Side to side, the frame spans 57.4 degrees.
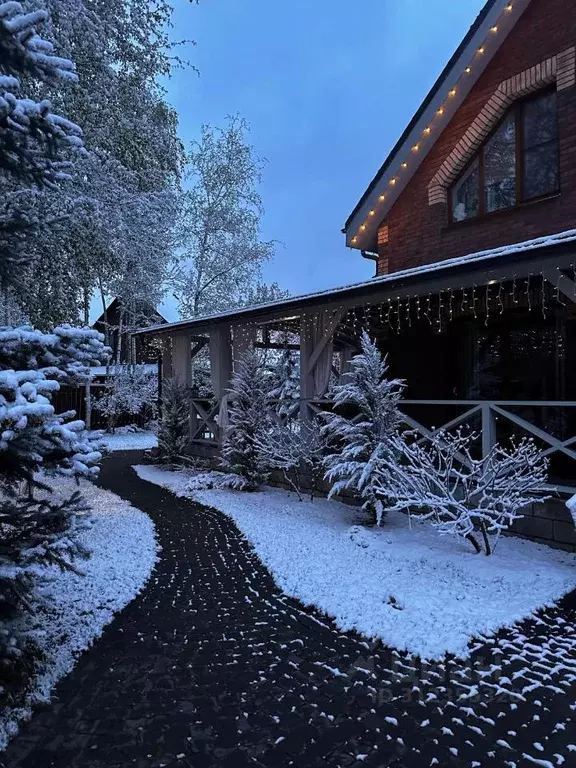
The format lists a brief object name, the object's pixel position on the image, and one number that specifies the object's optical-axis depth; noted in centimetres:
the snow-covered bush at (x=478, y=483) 488
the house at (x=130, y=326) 2120
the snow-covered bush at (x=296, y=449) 798
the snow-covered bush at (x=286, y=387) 924
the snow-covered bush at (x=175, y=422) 1165
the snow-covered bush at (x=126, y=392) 1958
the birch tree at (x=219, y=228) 2170
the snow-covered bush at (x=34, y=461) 262
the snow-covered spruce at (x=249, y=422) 877
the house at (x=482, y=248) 669
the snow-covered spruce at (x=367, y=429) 617
